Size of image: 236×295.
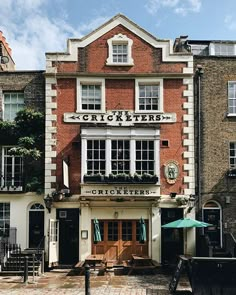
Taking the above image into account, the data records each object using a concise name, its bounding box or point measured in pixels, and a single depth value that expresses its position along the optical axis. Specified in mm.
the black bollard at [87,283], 8632
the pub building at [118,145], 14609
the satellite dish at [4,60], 17670
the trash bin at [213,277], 8269
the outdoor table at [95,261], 13271
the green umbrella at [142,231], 14308
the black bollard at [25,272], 11972
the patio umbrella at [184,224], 13288
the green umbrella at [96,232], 14204
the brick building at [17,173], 14848
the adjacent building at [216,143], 15014
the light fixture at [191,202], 14682
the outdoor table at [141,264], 13374
